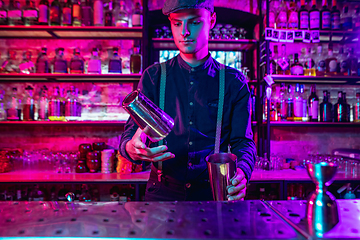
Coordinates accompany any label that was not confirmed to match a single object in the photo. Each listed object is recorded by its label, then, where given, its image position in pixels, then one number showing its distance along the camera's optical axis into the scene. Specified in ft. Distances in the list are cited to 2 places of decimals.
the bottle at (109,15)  8.97
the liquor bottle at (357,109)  9.47
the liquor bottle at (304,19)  9.12
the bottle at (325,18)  9.21
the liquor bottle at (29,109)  9.09
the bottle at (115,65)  8.98
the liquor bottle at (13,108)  9.04
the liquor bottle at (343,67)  9.42
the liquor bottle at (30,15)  8.82
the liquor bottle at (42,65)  9.05
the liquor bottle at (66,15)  8.77
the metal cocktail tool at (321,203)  1.63
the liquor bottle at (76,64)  9.11
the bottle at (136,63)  8.88
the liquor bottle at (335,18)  9.29
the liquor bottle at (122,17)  8.99
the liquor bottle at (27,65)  9.37
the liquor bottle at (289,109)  9.19
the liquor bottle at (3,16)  8.88
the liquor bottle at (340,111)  9.18
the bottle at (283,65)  9.28
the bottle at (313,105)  9.09
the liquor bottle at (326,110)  9.16
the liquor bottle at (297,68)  9.18
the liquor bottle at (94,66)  8.96
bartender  3.83
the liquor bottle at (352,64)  9.34
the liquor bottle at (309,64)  9.35
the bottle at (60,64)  8.98
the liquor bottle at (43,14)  8.77
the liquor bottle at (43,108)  9.07
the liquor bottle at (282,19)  9.30
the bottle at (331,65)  9.43
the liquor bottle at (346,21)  9.36
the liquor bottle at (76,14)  8.87
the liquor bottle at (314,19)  9.16
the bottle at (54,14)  8.79
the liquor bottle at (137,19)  8.86
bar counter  1.66
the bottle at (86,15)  8.86
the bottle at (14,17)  8.86
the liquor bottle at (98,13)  8.84
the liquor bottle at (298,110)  9.05
